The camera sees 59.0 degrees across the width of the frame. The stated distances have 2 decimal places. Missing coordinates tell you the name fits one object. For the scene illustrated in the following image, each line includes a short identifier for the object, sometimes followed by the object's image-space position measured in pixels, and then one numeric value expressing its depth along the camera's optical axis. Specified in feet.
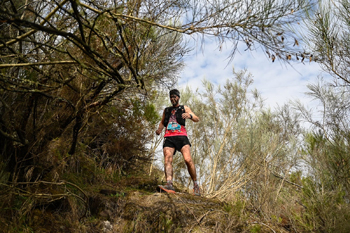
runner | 16.22
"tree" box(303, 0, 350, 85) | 14.73
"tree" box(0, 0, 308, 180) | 9.22
